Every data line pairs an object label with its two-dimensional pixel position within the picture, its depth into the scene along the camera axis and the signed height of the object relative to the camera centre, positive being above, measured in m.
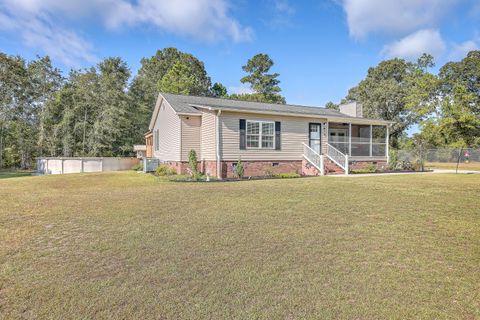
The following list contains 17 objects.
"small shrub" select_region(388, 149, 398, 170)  18.98 -0.13
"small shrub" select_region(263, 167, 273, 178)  14.98 -0.74
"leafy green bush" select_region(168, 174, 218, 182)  12.79 -0.94
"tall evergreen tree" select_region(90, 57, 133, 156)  27.30 +4.25
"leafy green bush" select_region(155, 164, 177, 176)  15.65 -0.74
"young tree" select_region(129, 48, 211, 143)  31.83 +10.70
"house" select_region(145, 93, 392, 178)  14.45 +0.96
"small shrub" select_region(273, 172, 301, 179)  14.45 -0.86
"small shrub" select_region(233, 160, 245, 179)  14.15 -0.60
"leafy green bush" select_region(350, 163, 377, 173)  17.02 -0.67
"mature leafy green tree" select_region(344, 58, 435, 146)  33.91 +7.81
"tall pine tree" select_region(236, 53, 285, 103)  44.47 +12.25
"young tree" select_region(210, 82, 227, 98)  45.25 +10.49
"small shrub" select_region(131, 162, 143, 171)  21.22 -0.77
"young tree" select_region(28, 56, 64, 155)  31.30 +8.05
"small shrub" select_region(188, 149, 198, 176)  13.97 -0.17
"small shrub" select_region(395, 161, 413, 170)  19.30 -0.52
